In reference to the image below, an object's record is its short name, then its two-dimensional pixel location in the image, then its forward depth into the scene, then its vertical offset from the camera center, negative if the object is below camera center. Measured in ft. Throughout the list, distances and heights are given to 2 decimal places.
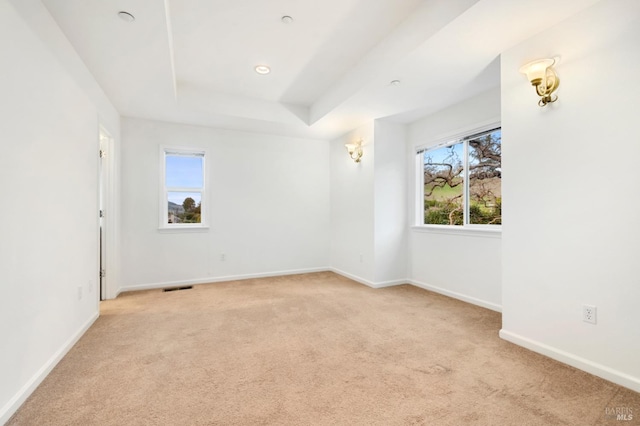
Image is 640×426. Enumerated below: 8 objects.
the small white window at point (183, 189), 14.67 +1.39
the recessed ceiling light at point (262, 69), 10.87 +5.50
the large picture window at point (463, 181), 11.36 +1.47
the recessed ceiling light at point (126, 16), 6.63 +4.56
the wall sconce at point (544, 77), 6.94 +3.29
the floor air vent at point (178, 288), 13.98 -3.44
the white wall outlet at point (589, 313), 6.49 -2.21
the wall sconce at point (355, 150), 15.08 +3.38
